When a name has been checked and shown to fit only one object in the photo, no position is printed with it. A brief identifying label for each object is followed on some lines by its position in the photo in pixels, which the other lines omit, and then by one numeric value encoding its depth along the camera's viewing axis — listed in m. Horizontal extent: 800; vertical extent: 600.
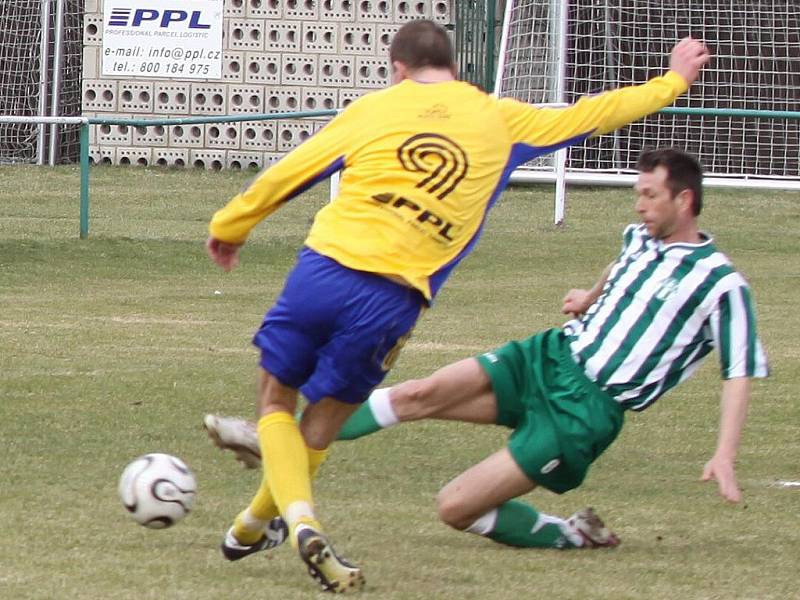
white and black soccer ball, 10.86
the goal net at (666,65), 41.66
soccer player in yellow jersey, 10.32
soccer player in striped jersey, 11.62
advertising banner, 45.94
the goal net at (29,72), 48.44
